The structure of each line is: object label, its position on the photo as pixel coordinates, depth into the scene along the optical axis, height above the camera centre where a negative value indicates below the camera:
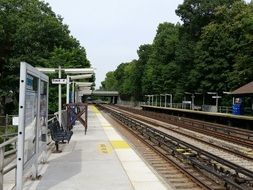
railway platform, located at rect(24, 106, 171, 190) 5.71 -1.96
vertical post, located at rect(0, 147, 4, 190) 4.70 -1.27
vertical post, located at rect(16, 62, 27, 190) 4.61 -0.63
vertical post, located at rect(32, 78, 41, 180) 5.77 -1.00
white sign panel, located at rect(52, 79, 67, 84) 11.07 +0.69
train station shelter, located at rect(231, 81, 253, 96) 20.81 +0.72
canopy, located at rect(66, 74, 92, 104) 15.54 +1.31
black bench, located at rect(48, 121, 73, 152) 8.97 -1.34
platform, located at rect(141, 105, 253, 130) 19.83 -1.79
